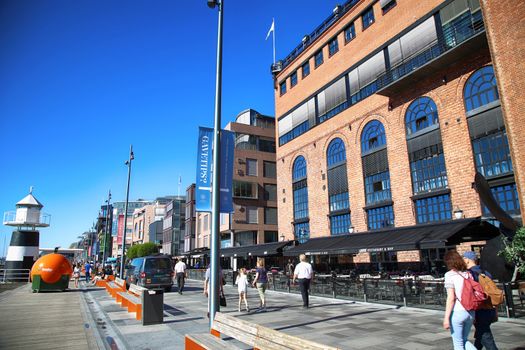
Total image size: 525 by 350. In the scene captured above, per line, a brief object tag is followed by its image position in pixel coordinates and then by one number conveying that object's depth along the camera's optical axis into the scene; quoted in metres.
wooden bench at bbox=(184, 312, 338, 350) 3.83
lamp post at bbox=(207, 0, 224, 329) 7.73
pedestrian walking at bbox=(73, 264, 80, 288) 26.57
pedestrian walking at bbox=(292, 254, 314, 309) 12.18
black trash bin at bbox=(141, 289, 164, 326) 9.52
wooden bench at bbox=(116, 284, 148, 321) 10.64
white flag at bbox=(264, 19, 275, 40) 37.15
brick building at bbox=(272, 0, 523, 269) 17.42
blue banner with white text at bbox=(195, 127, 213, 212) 9.61
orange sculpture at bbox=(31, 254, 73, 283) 20.41
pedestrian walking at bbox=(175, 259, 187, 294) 18.73
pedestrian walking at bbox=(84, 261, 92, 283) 31.92
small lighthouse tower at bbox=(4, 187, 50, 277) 30.28
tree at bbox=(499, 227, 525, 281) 9.62
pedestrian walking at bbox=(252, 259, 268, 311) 12.30
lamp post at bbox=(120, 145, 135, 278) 25.10
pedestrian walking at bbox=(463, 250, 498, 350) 4.77
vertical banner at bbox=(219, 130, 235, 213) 9.12
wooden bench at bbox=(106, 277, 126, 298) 15.67
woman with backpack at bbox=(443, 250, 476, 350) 4.56
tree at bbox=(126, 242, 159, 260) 73.06
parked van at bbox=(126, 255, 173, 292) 19.22
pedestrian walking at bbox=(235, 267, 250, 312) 12.11
